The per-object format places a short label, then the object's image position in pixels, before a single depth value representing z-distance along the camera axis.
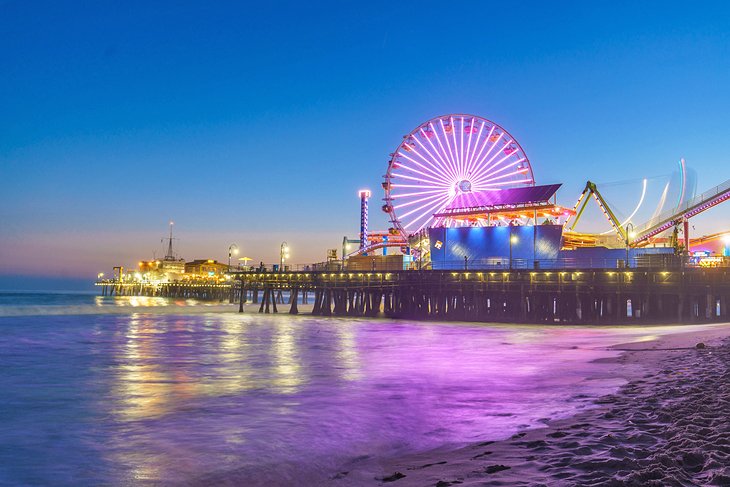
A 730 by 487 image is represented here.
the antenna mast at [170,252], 188.88
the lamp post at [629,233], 50.97
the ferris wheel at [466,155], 61.16
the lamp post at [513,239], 51.41
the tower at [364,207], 104.30
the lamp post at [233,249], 75.81
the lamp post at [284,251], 68.09
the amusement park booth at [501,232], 50.94
